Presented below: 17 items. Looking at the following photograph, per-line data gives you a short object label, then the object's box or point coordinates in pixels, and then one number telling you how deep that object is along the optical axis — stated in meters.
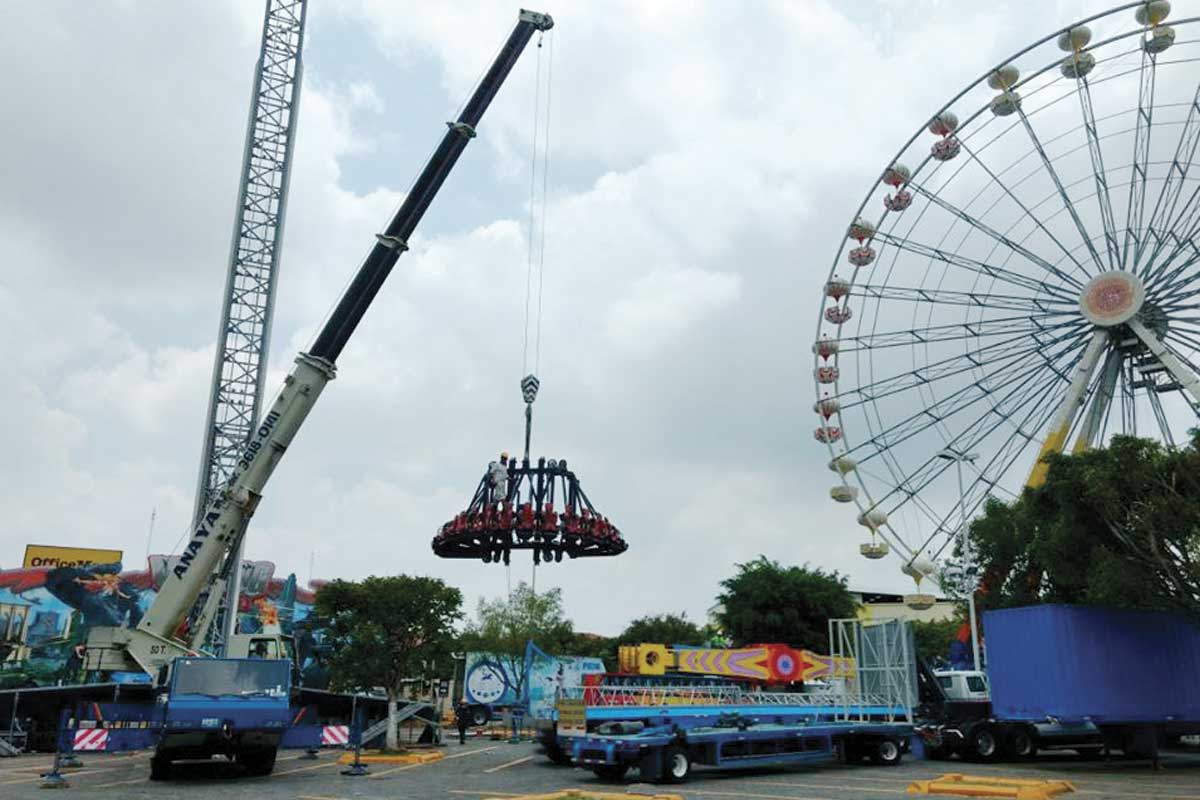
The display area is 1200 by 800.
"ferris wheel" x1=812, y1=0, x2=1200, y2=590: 28.61
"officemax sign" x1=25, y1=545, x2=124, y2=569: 74.00
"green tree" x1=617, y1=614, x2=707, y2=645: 69.62
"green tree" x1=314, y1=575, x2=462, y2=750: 31.38
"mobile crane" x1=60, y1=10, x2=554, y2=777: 18.77
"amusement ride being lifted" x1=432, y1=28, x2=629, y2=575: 28.83
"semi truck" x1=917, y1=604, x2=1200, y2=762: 21.84
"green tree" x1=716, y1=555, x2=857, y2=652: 52.88
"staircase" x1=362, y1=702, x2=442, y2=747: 23.81
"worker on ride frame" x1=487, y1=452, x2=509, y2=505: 29.03
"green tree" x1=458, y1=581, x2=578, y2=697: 57.81
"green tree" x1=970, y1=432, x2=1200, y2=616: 21.03
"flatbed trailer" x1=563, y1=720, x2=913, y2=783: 18.88
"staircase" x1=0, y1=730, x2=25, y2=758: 25.69
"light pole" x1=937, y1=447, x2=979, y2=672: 32.19
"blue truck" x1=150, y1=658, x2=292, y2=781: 18.38
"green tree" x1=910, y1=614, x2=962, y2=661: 64.31
